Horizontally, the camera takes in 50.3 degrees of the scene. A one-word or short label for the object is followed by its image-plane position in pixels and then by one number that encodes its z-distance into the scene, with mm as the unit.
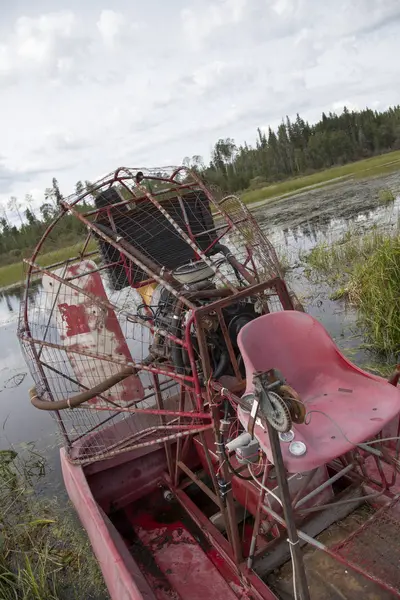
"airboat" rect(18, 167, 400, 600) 2141
